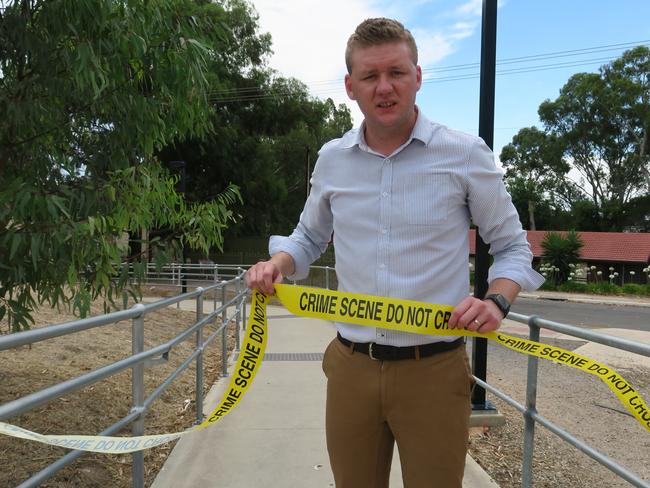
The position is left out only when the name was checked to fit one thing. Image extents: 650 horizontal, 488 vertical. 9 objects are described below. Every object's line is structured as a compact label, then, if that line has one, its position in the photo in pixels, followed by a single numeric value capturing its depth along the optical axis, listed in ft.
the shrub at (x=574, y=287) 86.86
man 5.95
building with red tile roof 111.45
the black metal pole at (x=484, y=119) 15.23
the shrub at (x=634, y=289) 83.15
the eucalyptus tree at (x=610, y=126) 165.27
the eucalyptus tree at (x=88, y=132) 9.87
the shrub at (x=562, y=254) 90.68
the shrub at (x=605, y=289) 84.53
